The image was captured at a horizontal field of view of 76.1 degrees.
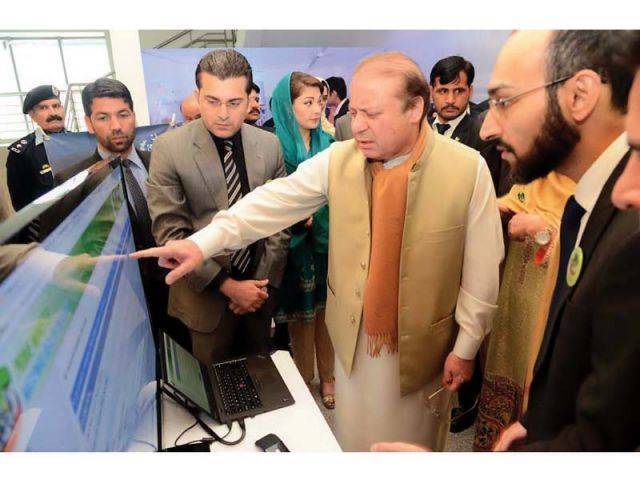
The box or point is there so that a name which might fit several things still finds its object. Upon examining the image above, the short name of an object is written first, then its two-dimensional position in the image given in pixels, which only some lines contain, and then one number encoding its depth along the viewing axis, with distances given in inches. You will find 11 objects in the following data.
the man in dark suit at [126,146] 57.5
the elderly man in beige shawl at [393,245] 38.5
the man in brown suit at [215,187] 50.2
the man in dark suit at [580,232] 18.0
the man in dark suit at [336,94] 140.8
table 33.7
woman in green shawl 72.2
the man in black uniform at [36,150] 50.8
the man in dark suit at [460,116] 60.4
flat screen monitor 14.0
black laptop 36.0
